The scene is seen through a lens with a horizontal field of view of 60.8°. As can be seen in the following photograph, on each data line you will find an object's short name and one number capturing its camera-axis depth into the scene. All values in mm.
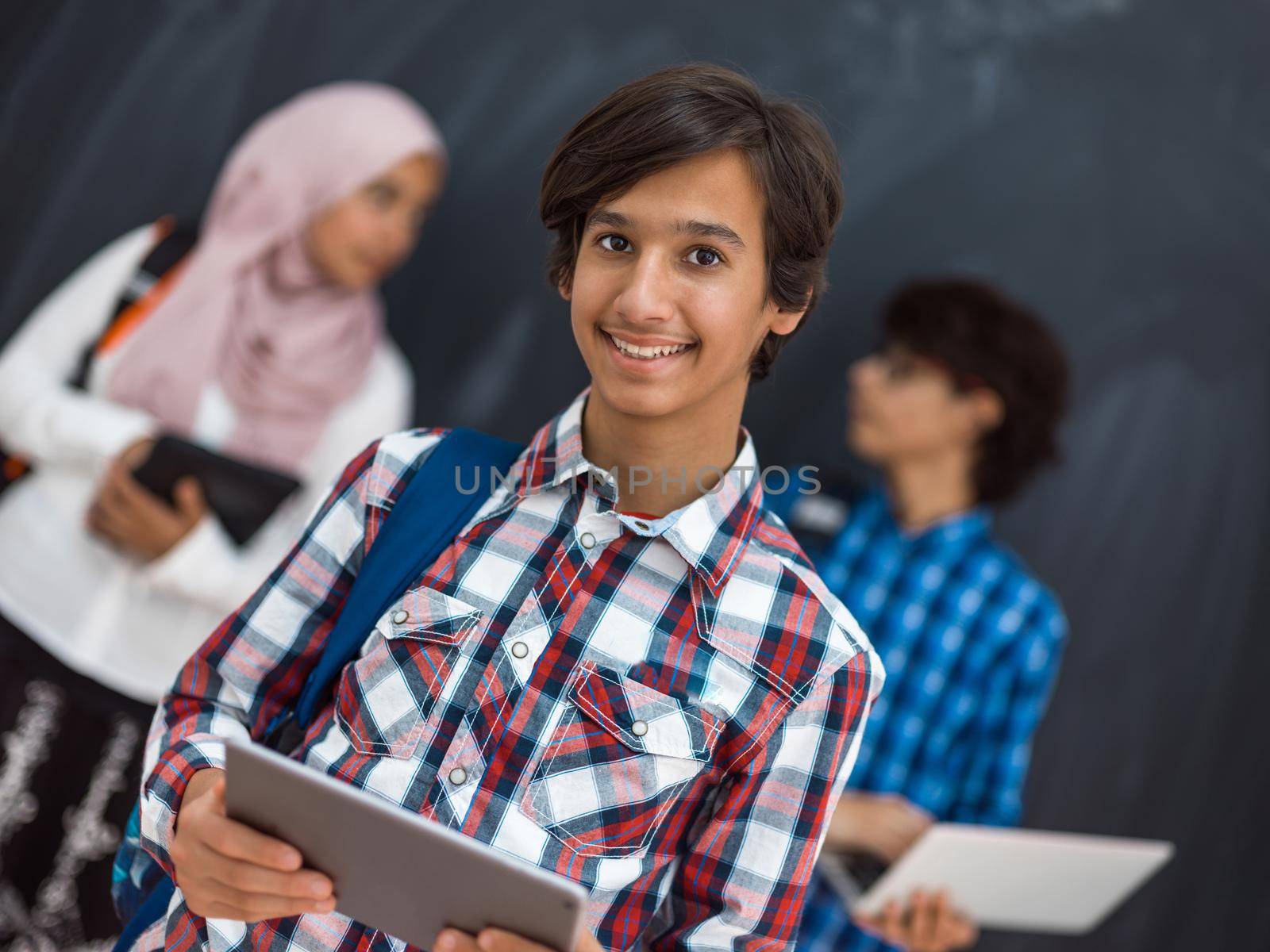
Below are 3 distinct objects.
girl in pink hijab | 2053
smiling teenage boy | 1031
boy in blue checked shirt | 2178
